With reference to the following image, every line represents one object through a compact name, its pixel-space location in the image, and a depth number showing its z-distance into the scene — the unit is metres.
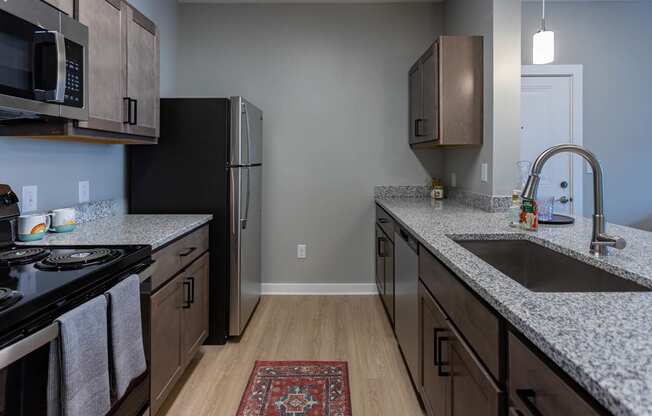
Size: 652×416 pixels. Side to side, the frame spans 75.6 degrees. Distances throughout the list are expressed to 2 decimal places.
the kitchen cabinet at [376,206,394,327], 2.89
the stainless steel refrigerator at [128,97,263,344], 2.72
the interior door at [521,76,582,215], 3.50
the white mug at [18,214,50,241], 1.79
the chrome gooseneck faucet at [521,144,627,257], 1.39
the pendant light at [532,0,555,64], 2.43
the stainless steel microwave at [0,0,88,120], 1.32
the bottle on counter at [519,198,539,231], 1.88
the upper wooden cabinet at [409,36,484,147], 2.77
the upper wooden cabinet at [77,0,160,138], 1.86
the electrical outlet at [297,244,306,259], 3.85
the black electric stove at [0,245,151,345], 1.03
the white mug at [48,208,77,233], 2.00
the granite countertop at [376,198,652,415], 0.61
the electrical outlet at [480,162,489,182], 2.72
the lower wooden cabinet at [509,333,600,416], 0.69
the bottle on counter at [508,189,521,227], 2.08
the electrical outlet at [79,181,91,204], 2.32
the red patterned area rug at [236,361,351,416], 2.05
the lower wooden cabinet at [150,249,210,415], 1.83
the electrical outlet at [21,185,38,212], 1.91
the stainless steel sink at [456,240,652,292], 1.33
